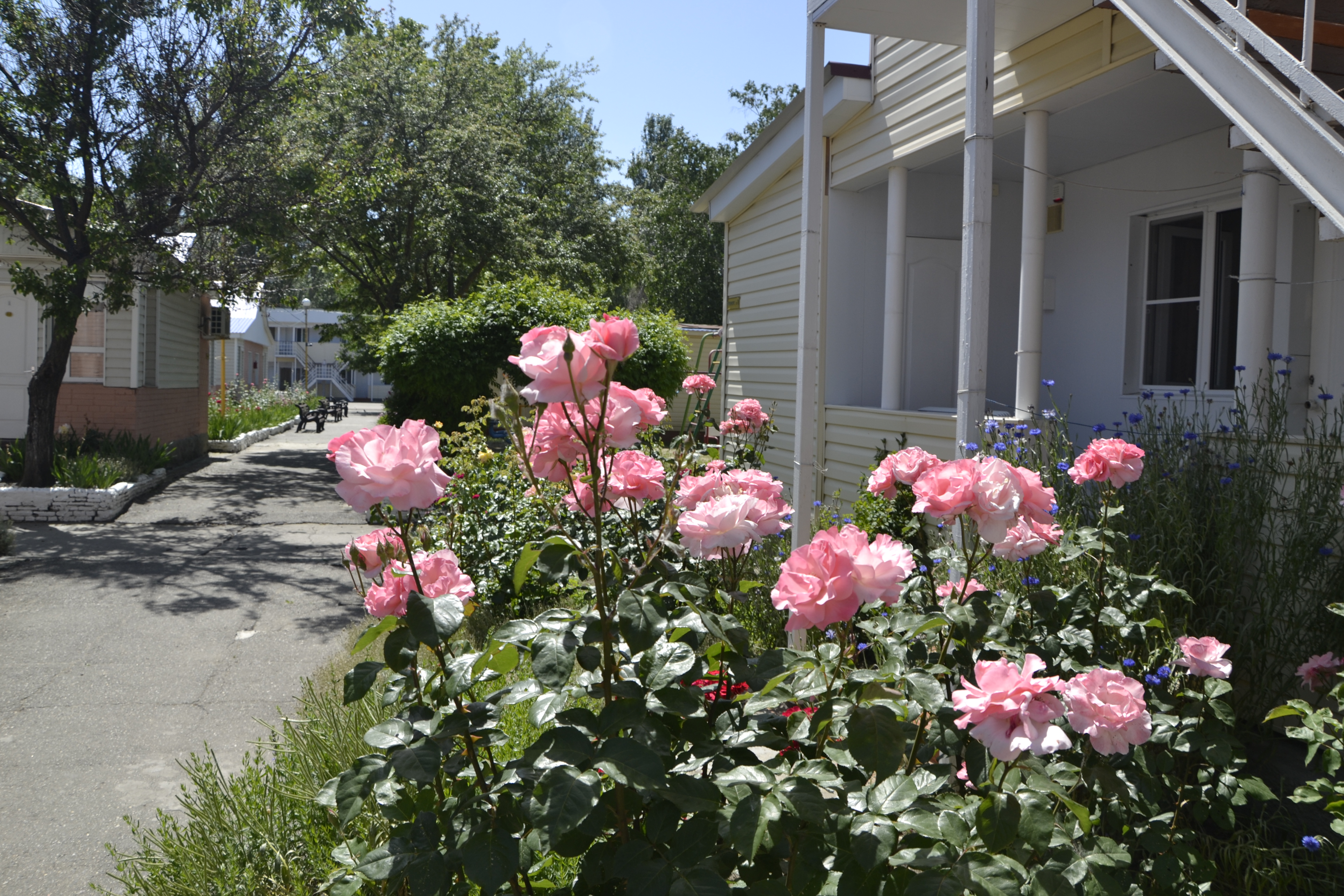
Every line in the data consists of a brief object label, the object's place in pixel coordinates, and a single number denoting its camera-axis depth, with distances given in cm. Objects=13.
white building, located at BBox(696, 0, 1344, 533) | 441
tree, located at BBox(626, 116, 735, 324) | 3506
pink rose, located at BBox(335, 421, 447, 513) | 173
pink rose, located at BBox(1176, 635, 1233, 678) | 229
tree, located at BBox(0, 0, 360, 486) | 1143
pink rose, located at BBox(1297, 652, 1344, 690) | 286
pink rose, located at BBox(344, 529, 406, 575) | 213
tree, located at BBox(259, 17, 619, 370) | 1892
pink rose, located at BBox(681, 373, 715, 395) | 566
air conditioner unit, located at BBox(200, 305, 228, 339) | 1989
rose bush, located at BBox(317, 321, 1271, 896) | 159
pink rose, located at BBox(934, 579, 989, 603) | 199
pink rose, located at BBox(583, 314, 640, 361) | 169
